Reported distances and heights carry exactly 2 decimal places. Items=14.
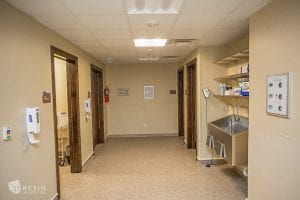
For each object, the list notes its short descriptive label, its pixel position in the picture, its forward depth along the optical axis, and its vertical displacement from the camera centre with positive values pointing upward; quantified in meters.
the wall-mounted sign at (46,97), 2.58 -0.04
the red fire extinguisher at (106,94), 6.48 -0.04
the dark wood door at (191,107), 5.15 -0.40
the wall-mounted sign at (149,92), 6.81 -0.01
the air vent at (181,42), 3.57 +0.90
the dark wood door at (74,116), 3.73 -0.42
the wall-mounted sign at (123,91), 6.77 +0.05
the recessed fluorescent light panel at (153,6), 2.01 +0.89
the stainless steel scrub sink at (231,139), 2.92 -0.74
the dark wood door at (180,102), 6.51 -0.34
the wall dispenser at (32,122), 2.17 -0.31
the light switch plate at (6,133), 1.82 -0.35
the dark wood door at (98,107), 5.70 -0.42
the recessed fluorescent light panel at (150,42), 3.56 +0.91
